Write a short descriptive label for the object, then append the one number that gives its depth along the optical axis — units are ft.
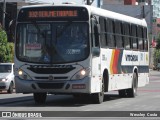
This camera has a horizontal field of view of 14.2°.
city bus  69.62
